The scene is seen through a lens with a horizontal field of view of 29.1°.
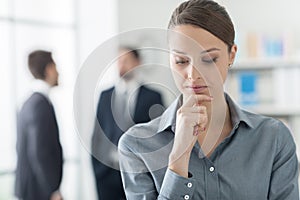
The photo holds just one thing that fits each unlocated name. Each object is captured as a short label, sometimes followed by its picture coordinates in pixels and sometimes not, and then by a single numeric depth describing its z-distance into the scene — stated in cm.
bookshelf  388
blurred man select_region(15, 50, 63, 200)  290
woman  102
